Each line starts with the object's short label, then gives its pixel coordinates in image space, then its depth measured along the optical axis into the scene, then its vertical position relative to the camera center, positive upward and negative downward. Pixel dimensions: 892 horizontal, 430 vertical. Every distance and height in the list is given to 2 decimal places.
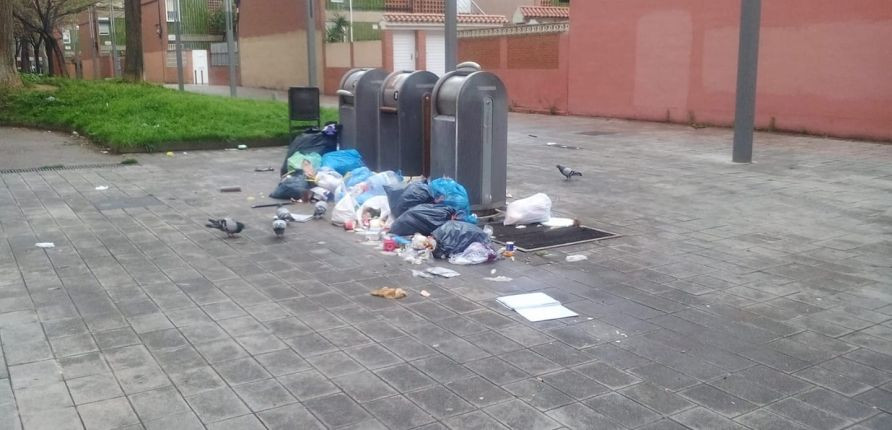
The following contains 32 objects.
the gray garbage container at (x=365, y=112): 10.12 -0.46
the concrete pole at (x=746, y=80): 11.20 -0.08
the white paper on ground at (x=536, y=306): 5.03 -1.49
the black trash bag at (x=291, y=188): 8.93 -1.25
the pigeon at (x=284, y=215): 7.62 -1.32
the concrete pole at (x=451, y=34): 11.71 +0.61
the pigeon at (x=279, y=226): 7.04 -1.32
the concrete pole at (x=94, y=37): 52.16 +2.53
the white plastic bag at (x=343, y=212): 7.63 -1.30
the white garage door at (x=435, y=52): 31.90 +0.92
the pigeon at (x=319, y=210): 7.97 -1.33
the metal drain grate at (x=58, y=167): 10.95 -1.28
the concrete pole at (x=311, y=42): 16.62 +0.71
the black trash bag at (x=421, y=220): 6.79 -1.22
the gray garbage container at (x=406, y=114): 9.05 -0.45
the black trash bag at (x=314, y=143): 10.12 -0.85
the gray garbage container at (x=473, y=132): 7.64 -0.55
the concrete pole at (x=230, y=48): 23.06 +0.81
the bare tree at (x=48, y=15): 38.34 +3.07
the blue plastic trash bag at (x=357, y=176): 8.67 -1.09
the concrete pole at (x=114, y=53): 43.51 +1.28
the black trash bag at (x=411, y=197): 7.12 -1.08
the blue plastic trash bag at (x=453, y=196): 7.05 -1.06
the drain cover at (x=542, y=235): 6.87 -1.42
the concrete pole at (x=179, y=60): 27.41 +0.53
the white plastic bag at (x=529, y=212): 7.49 -1.27
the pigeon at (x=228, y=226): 6.97 -1.31
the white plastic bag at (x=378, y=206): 7.56 -1.25
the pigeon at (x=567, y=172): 10.09 -1.21
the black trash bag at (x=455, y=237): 6.41 -1.30
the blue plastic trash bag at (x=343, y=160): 9.41 -1.00
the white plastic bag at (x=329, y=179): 8.92 -1.16
